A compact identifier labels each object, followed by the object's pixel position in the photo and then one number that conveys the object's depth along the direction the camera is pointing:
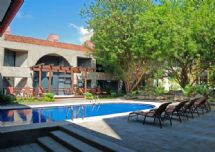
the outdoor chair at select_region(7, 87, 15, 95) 16.13
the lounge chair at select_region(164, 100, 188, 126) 7.40
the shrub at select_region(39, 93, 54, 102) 14.90
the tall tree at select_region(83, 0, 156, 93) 17.60
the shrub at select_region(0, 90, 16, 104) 12.85
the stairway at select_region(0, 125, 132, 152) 4.31
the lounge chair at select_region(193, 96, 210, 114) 9.07
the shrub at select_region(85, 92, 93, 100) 17.41
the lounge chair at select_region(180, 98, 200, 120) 8.26
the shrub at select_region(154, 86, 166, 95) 18.55
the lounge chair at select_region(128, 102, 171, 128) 6.74
